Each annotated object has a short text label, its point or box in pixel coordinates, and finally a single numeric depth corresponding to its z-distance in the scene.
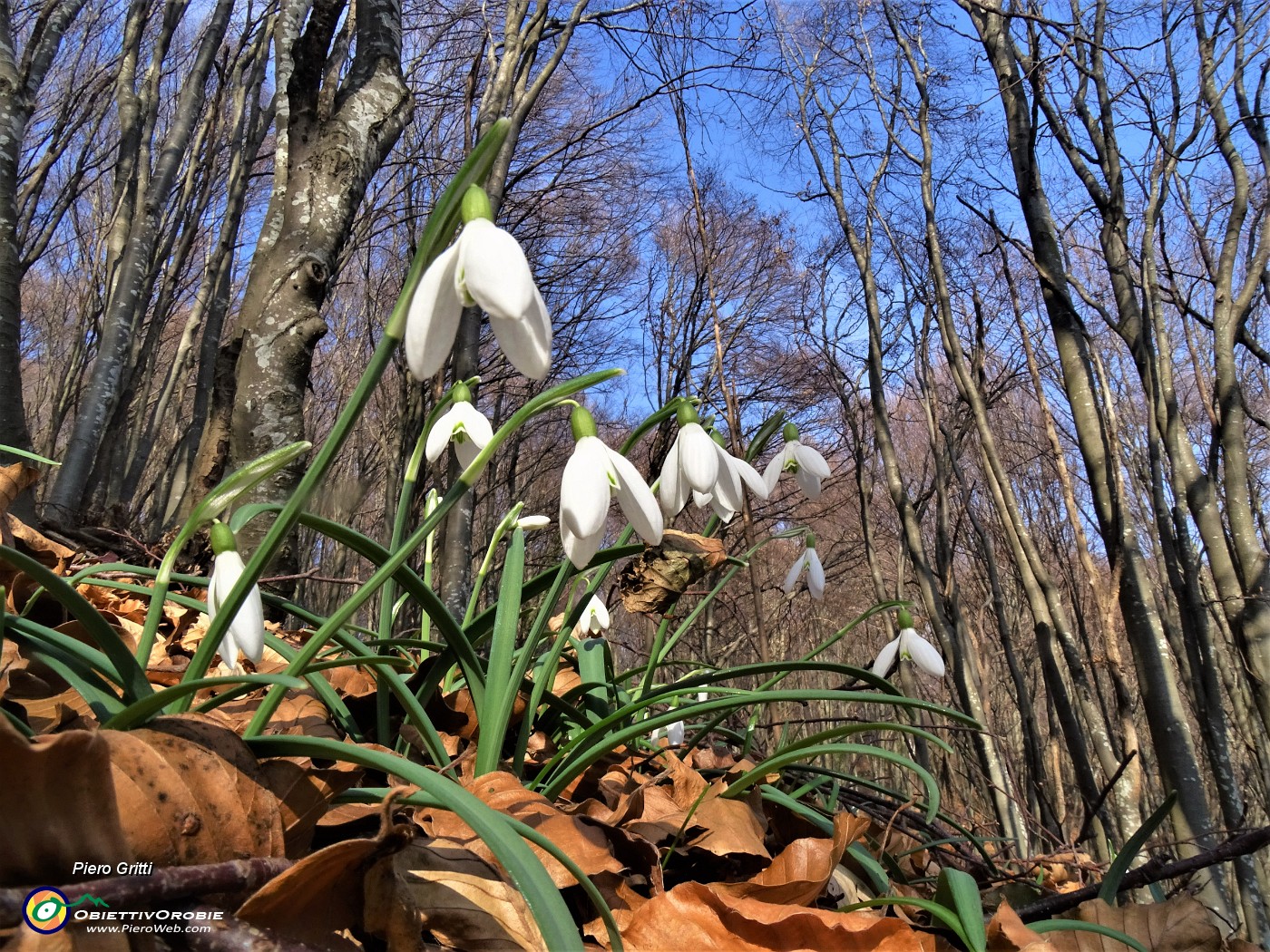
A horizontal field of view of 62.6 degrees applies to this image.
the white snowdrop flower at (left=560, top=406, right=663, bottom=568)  0.20
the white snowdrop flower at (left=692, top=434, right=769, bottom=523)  0.25
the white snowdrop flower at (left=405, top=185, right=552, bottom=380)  0.16
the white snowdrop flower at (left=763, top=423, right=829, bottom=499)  0.32
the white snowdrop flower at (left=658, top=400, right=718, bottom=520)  0.24
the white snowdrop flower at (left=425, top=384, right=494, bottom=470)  0.27
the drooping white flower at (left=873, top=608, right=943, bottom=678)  0.34
